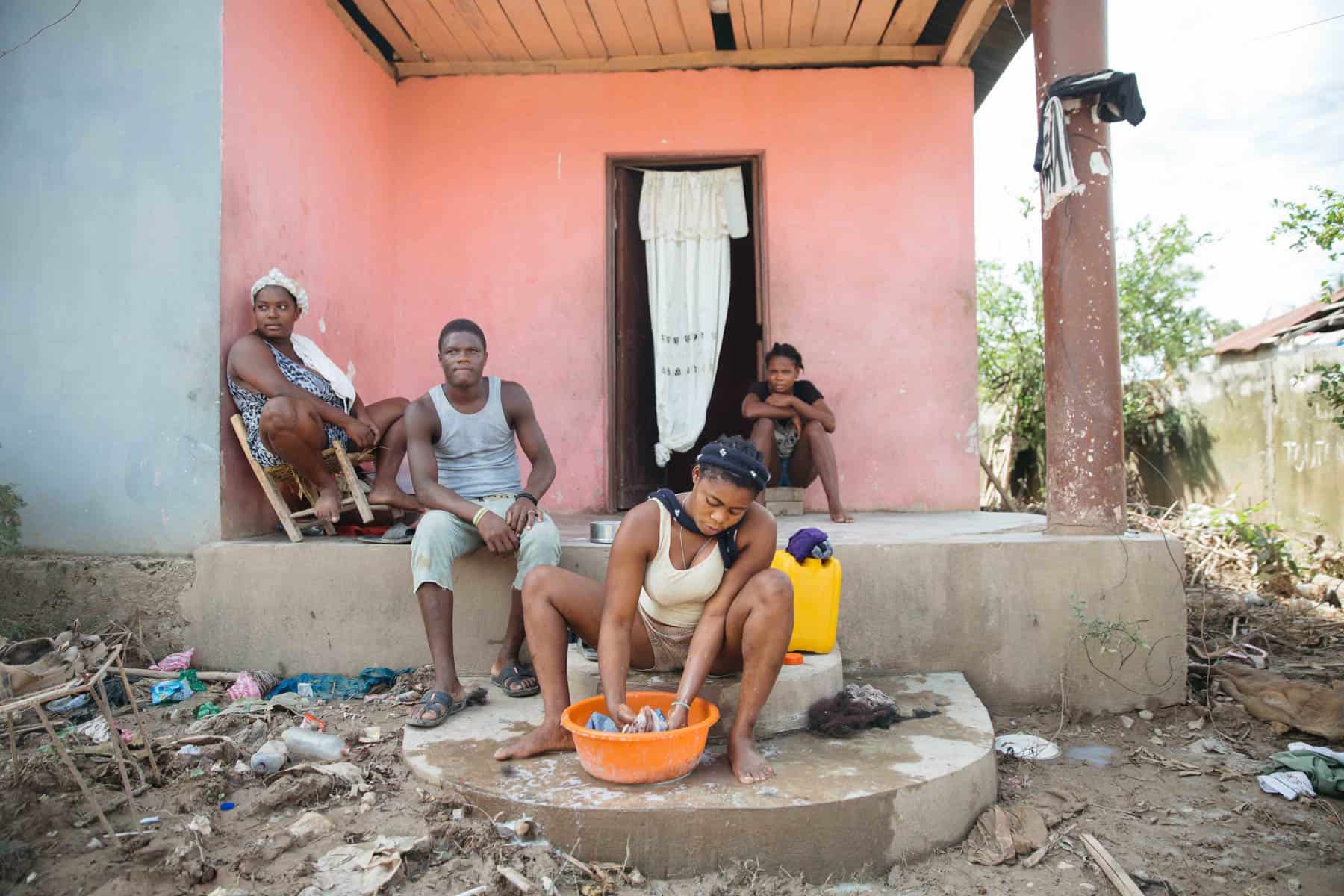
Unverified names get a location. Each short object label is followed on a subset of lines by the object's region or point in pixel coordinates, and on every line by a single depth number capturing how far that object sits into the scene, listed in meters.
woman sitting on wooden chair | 3.76
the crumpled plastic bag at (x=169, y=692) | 3.48
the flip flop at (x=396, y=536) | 3.84
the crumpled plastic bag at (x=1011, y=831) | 2.51
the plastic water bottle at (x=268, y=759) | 2.80
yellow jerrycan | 3.14
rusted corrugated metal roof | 7.20
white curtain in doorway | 5.84
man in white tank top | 3.31
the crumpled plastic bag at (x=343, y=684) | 3.58
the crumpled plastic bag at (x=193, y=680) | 3.66
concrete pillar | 3.82
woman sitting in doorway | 5.02
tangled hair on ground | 2.84
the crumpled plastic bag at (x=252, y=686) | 3.56
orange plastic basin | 2.32
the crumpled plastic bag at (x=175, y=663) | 3.76
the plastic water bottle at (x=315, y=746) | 2.92
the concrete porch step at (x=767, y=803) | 2.30
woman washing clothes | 2.52
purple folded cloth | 3.17
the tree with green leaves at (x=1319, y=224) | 5.13
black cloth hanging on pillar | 3.66
